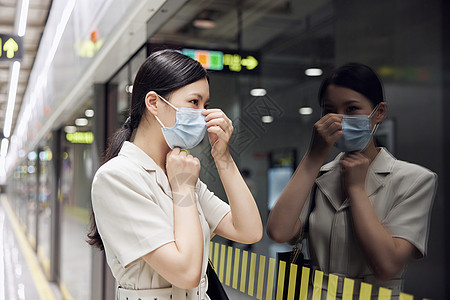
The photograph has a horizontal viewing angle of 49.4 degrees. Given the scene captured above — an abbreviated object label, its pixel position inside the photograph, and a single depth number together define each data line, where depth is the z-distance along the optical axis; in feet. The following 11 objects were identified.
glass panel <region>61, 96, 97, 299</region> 14.56
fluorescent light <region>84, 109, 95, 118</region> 13.23
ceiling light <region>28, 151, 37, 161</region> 38.39
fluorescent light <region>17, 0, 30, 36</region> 17.89
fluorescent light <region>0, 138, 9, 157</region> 71.44
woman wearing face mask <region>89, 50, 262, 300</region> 4.31
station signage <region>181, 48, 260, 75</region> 5.62
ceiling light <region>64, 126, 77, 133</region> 18.69
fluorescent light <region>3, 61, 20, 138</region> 26.89
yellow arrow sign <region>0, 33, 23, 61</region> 17.15
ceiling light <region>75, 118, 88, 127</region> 15.14
